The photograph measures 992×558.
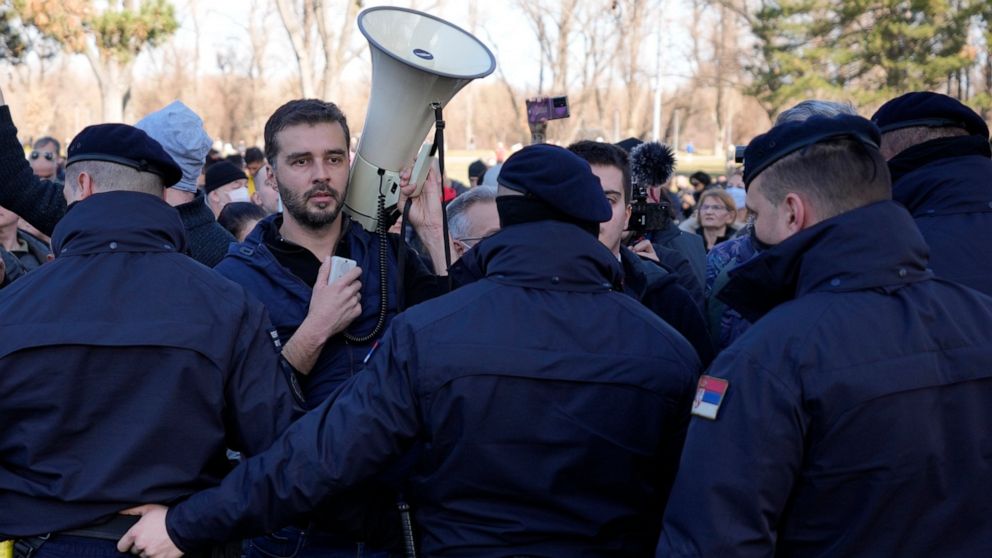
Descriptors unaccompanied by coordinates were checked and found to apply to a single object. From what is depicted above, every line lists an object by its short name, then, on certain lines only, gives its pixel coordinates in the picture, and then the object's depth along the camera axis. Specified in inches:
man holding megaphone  136.6
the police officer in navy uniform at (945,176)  133.6
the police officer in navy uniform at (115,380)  112.7
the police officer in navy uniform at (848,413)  92.5
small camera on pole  184.9
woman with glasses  371.2
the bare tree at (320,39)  762.2
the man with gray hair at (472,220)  181.2
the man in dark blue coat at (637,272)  152.5
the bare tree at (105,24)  769.6
